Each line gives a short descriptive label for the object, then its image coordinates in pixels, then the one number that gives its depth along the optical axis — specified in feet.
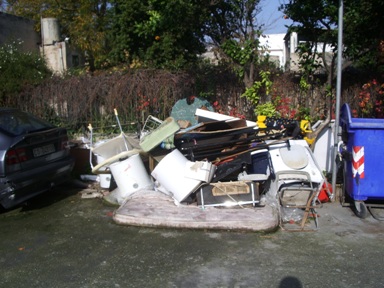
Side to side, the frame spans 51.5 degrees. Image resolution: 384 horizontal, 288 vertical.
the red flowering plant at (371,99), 26.91
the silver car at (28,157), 17.57
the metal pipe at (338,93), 19.19
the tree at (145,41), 38.12
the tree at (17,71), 32.01
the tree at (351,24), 25.17
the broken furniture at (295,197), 17.56
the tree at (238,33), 26.96
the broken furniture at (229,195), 18.12
